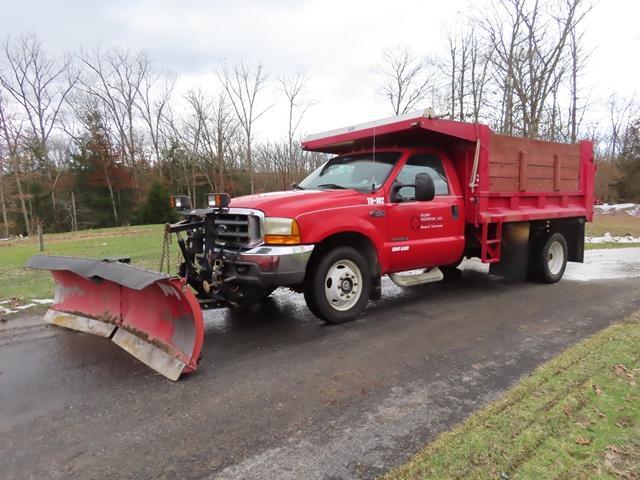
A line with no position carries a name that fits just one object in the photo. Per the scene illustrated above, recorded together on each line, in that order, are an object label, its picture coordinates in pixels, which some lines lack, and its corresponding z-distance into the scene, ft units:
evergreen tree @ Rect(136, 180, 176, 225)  109.19
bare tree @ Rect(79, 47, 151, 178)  130.62
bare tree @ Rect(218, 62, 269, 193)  116.47
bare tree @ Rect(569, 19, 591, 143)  80.43
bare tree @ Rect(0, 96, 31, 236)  102.87
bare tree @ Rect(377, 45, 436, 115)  112.78
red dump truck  14.15
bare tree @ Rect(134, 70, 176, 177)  131.75
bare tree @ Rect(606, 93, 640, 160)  171.22
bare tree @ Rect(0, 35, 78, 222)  122.93
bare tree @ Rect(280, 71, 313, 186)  115.01
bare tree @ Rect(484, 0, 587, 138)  75.10
